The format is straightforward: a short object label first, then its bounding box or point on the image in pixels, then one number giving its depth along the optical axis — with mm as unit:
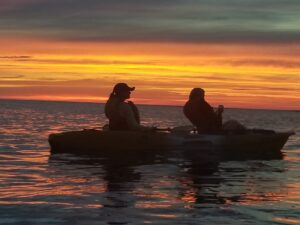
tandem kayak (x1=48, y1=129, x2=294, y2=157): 16656
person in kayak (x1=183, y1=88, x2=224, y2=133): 17250
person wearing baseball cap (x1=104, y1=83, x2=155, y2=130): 16328
